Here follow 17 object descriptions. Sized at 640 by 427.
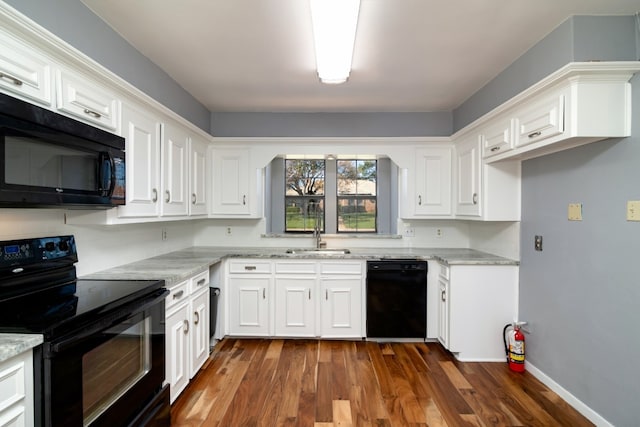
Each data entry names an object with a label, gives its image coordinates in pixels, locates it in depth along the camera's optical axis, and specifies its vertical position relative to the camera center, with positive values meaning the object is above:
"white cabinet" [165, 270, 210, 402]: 2.03 -0.88
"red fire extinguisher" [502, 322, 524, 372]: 2.56 -1.14
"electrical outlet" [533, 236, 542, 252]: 2.45 -0.25
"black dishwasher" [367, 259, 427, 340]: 3.09 -0.86
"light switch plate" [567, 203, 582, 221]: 2.06 +0.00
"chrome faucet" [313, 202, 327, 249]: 3.59 -0.33
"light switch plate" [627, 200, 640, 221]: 1.68 +0.02
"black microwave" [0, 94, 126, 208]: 1.17 +0.22
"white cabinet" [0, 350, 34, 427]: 0.98 -0.60
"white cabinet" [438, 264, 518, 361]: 2.74 -0.86
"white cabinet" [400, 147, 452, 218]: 3.41 +0.28
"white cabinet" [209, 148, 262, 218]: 3.47 +0.29
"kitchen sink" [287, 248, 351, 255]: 3.34 -0.44
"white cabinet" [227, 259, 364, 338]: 3.14 -0.89
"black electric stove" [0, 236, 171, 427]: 1.13 -0.54
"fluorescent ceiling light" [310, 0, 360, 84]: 1.55 +1.03
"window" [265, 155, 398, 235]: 4.75 +0.27
